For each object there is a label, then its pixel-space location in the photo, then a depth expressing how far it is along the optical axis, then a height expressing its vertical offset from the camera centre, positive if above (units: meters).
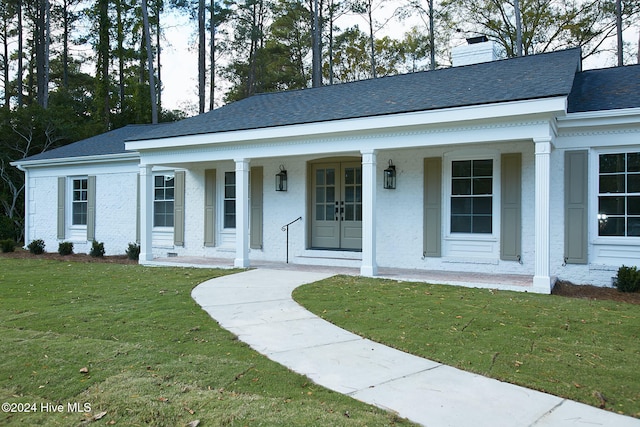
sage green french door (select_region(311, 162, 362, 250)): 11.69 +0.23
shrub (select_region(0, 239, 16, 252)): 15.51 -0.98
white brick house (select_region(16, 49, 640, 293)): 8.57 +0.86
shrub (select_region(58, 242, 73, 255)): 14.97 -1.05
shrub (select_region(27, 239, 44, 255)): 15.30 -1.01
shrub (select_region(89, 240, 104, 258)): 14.35 -1.03
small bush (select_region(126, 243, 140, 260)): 13.62 -1.03
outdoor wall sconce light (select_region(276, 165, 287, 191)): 12.27 +0.84
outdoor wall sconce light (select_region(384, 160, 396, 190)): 10.70 +0.81
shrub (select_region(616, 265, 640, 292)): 8.10 -1.02
